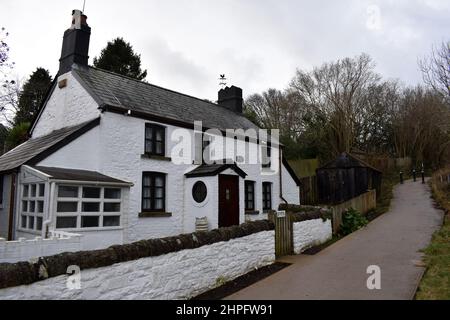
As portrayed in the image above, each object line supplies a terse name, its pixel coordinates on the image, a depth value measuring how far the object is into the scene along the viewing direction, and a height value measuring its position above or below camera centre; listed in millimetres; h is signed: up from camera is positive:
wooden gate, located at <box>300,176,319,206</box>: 23797 +593
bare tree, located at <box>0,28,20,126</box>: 13172 +5193
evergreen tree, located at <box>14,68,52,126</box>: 29812 +9924
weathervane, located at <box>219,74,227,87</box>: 26344 +9516
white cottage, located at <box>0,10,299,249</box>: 10398 +1222
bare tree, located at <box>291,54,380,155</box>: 35875 +11305
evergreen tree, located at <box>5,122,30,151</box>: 19792 +3954
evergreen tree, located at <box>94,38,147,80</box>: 33125 +13936
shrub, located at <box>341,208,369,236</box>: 15172 -985
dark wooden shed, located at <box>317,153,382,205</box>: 21812 +1393
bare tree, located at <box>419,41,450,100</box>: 16922 +6318
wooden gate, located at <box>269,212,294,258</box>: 10586 -1081
